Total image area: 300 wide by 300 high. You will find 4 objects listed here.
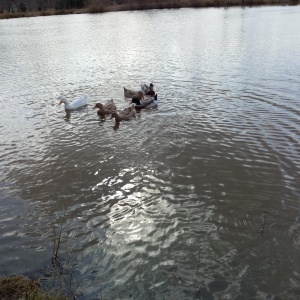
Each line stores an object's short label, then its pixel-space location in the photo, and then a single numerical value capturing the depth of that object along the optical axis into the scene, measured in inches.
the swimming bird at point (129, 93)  483.6
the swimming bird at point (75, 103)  445.7
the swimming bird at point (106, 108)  428.8
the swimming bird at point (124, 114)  407.8
